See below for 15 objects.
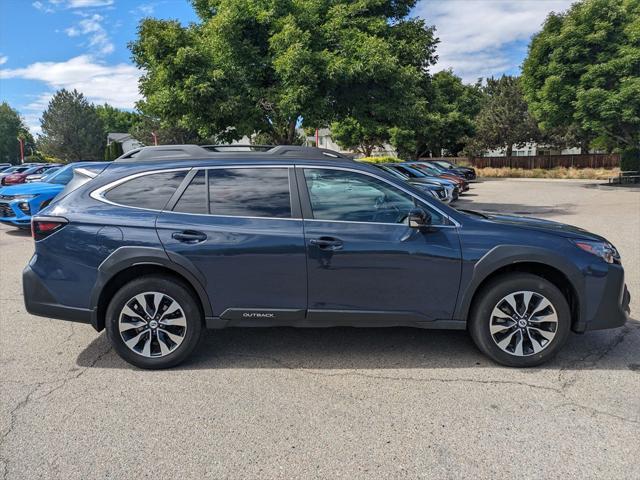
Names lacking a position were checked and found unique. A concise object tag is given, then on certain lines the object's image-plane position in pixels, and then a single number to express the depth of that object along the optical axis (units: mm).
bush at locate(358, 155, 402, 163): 33697
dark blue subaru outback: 3643
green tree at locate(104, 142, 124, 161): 51000
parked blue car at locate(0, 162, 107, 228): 9922
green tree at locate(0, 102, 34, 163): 76688
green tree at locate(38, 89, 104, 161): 49969
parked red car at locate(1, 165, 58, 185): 20820
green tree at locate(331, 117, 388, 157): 36062
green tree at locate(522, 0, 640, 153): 21297
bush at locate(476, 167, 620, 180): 34250
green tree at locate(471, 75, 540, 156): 43188
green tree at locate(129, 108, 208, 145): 43969
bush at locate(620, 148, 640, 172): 28281
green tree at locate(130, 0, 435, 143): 11641
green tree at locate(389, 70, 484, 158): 37469
